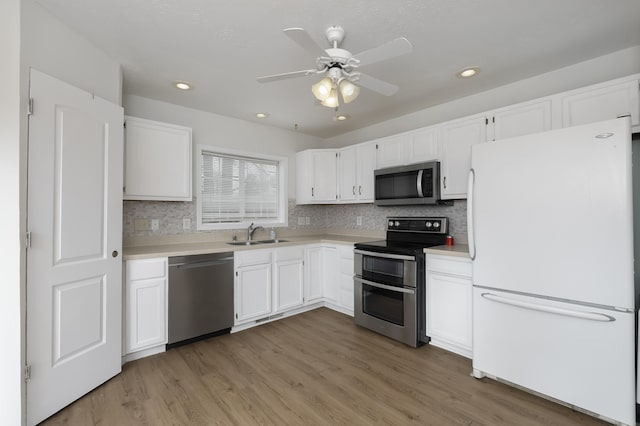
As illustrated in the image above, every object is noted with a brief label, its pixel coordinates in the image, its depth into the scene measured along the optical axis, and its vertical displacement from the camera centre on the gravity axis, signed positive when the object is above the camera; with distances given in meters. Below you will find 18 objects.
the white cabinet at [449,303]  2.53 -0.80
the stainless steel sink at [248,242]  3.46 -0.34
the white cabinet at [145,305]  2.46 -0.78
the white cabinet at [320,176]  4.17 +0.56
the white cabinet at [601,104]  2.04 +0.81
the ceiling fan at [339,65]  1.50 +0.87
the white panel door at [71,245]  1.75 -0.19
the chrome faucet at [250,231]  3.73 -0.20
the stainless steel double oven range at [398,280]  2.76 -0.67
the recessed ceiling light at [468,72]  2.52 +1.26
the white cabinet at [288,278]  3.44 -0.77
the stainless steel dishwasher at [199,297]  2.69 -0.79
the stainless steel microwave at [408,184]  3.00 +0.33
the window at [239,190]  3.60 +0.34
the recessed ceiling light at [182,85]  2.74 +1.26
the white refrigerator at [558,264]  1.68 -0.33
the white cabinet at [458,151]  2.78 +0.63
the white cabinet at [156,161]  2.72 +0.54
